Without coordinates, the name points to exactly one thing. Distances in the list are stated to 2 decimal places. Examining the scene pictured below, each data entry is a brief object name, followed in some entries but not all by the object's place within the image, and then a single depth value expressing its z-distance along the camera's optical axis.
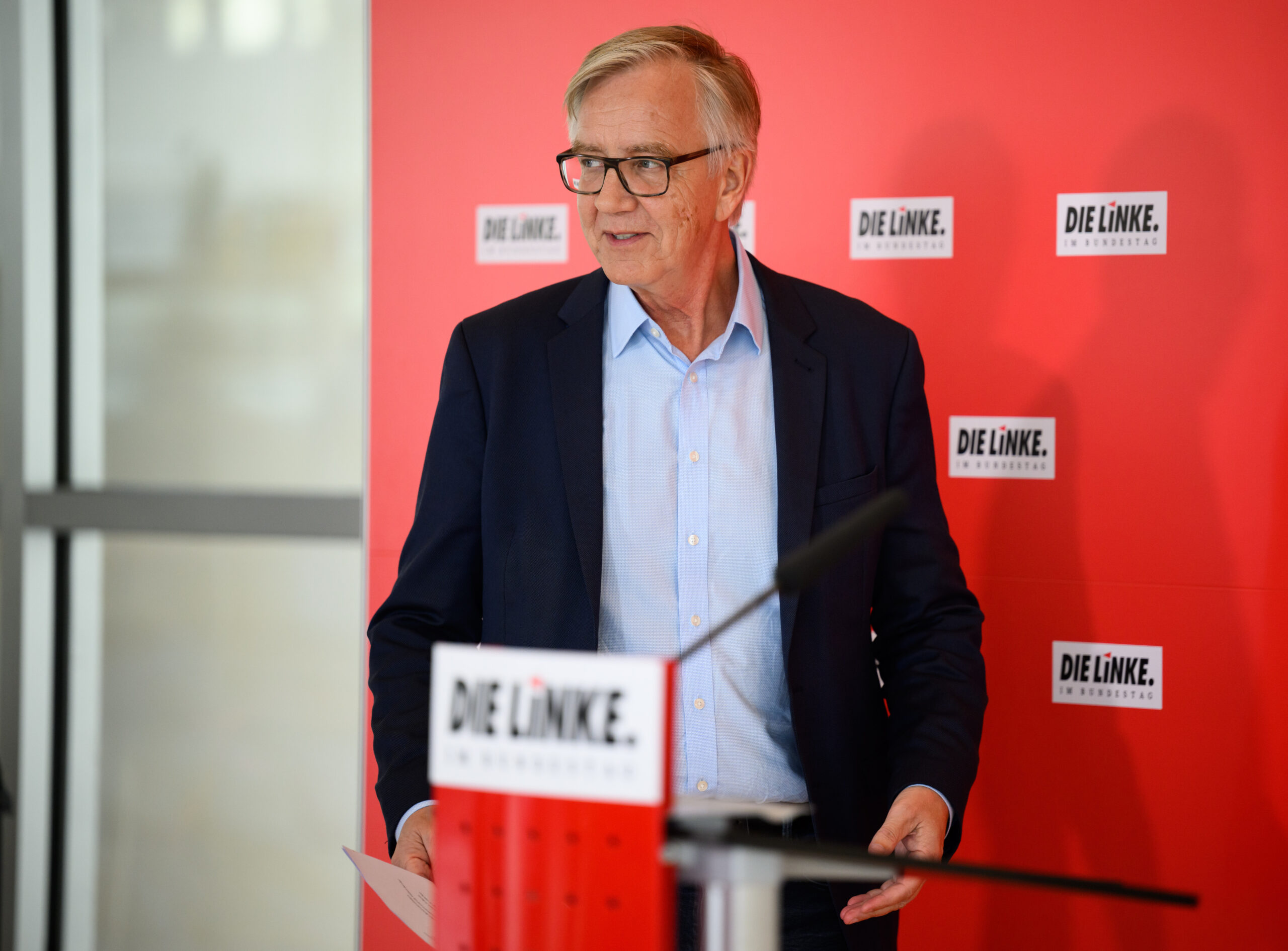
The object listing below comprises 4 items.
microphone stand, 3.17
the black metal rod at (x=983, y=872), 3.11
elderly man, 4.34
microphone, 3.44
